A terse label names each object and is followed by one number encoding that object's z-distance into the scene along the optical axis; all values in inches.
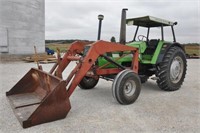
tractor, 132.1
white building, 490.9
